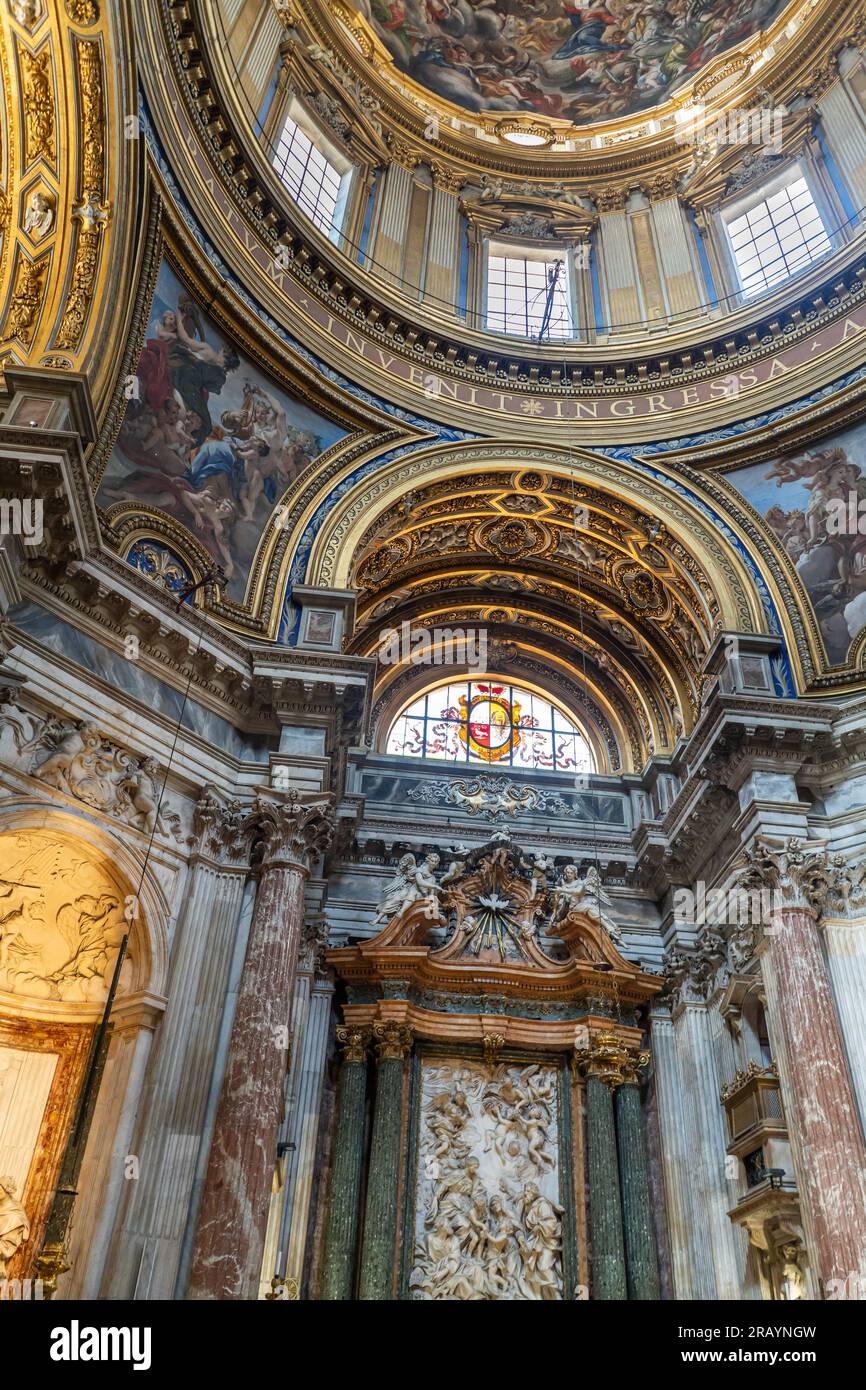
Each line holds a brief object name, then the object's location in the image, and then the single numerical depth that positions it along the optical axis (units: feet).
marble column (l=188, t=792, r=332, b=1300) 31.22
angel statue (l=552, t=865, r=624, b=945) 51.14
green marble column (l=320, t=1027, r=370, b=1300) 41.73
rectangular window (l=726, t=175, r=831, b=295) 58.70
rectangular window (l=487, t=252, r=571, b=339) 63.16
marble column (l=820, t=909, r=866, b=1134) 36.78
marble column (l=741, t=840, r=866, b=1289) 33.35
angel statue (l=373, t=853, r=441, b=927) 49.73
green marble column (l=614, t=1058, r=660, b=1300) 43.39
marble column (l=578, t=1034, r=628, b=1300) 42.86
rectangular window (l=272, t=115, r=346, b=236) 58.03
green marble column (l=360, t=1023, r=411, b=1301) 41.52
